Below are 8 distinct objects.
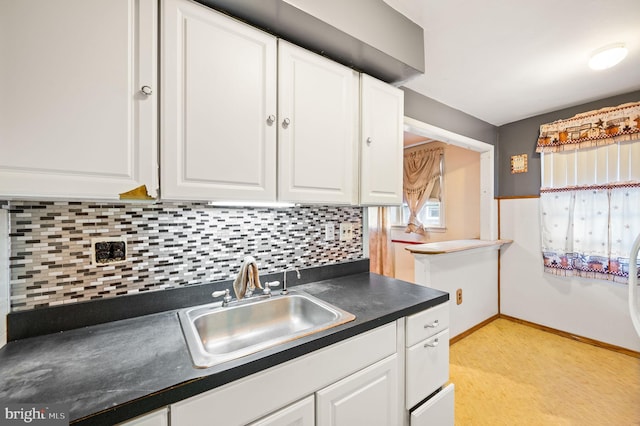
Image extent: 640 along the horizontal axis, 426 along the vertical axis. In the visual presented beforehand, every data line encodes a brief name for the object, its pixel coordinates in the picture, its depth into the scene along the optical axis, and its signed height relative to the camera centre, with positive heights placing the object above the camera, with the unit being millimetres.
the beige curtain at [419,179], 3885 +530
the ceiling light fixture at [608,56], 1641 +1032
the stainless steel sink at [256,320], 1036 -491
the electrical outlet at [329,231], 1664 -121
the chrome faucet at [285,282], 1375 -387
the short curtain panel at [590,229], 2266 -158
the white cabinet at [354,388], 743 -628
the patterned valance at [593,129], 2213 +789
